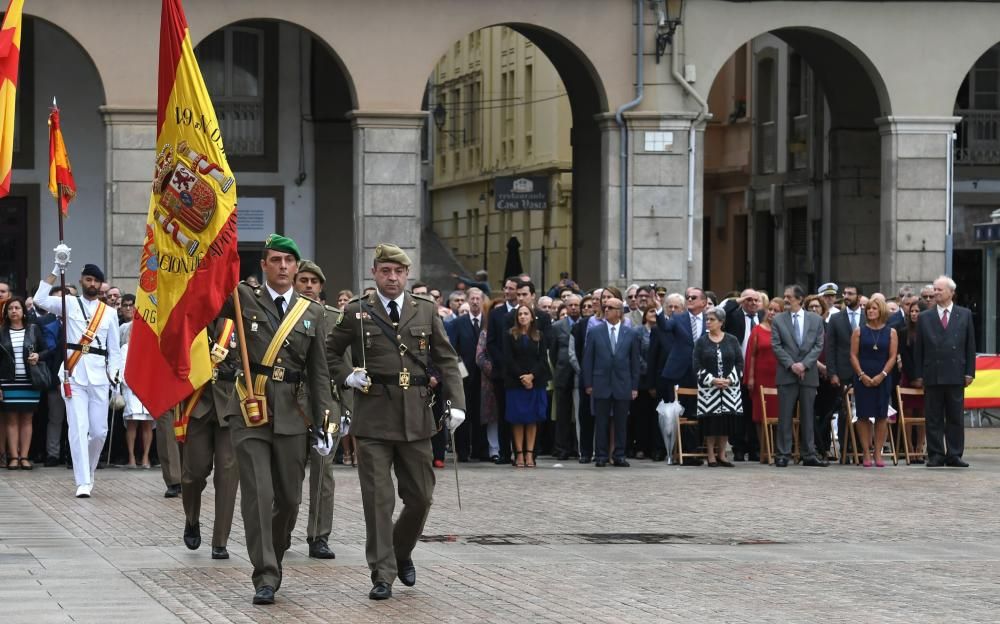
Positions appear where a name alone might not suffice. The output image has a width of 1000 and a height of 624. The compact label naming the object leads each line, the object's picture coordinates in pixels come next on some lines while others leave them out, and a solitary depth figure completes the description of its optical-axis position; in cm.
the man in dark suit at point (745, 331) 2336
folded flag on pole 1922
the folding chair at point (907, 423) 2345
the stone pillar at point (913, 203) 3175
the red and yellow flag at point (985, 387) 2683
